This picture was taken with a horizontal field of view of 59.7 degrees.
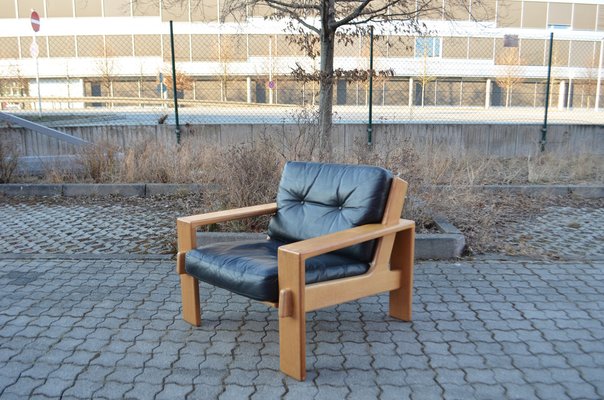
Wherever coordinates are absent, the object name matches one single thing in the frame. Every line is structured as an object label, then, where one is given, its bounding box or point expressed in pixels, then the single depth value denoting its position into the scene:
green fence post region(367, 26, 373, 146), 10.36
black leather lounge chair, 2.95
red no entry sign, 16.91
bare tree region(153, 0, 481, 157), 7.00
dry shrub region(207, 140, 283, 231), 5.91
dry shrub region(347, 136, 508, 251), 5.72
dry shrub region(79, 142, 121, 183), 8.68
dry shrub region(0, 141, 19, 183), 8.51
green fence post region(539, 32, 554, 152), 11.09
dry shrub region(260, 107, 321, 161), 6.70
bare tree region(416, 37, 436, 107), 18.47
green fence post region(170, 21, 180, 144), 10.20
